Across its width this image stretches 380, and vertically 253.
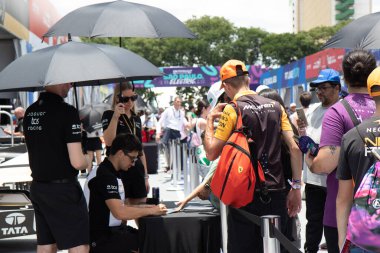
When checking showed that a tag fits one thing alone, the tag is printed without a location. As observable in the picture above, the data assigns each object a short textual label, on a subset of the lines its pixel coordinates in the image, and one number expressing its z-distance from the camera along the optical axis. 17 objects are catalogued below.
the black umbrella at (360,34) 5.36
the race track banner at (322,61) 23.83
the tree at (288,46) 79.00
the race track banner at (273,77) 37.97
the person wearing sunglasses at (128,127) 6.29
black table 5.34
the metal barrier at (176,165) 14.26
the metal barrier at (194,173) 10.86
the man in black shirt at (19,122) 14.25
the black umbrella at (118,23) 6.52
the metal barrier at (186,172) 12.92
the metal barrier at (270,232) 3.95
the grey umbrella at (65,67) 5.07
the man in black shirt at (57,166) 4.95
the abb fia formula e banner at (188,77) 53.72
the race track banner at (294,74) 31.35
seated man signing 5.39
